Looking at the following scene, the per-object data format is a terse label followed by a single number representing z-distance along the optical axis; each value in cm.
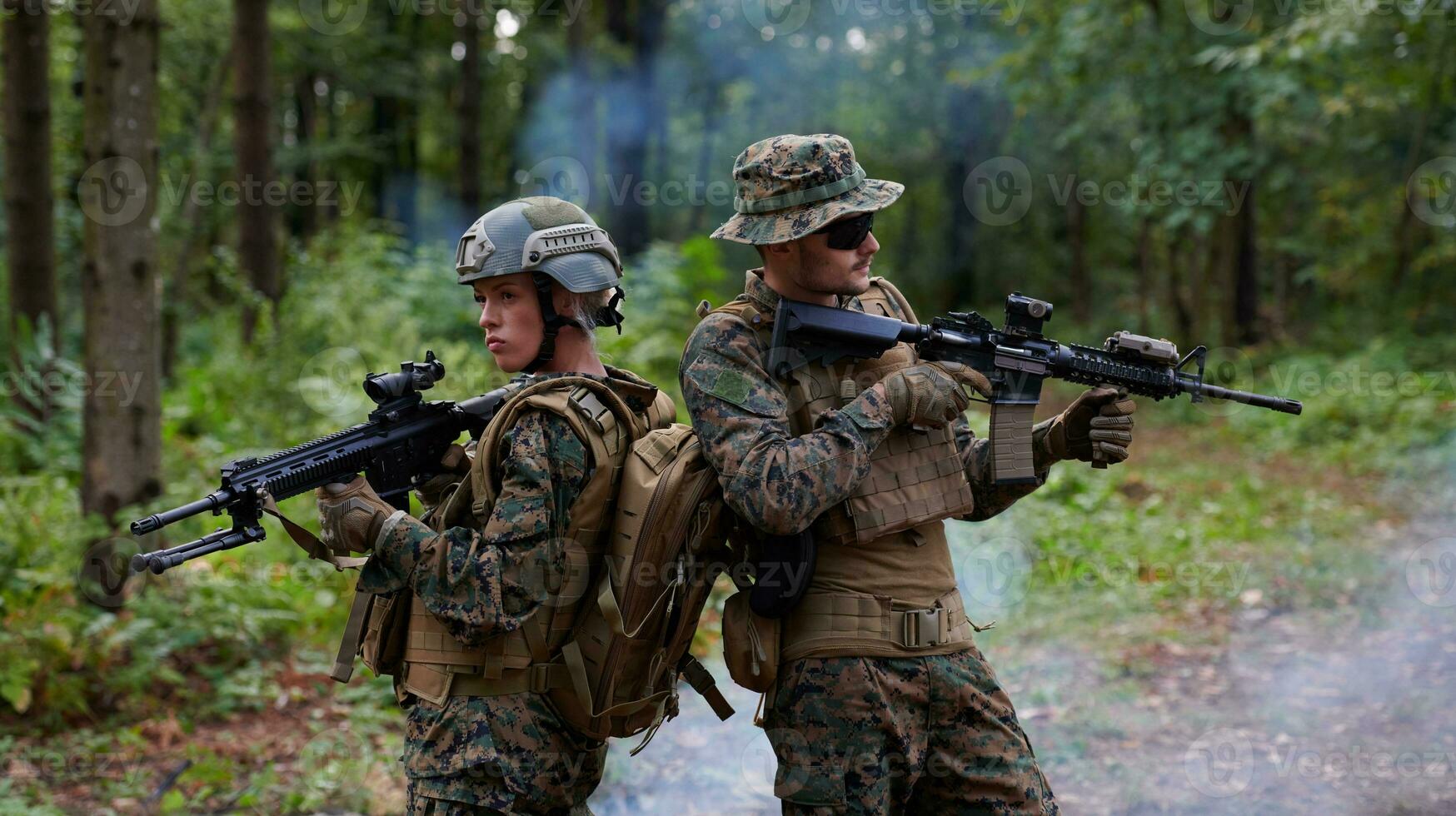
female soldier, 275
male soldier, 282
